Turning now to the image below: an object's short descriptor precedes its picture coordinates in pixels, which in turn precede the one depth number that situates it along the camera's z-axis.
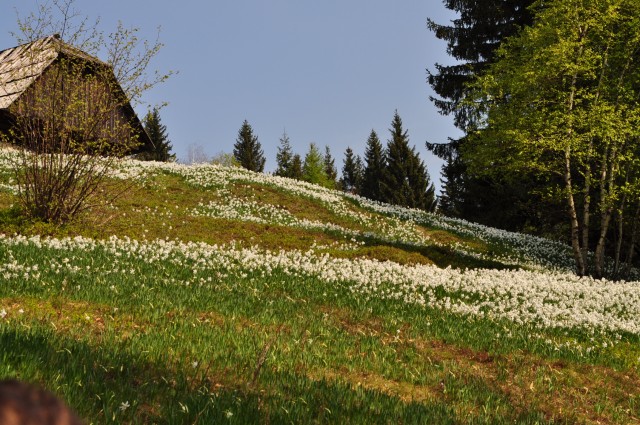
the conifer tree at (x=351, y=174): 103.29
